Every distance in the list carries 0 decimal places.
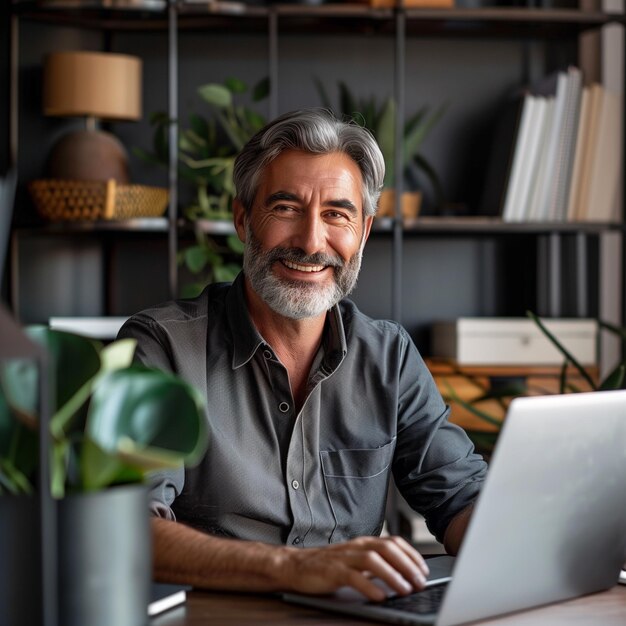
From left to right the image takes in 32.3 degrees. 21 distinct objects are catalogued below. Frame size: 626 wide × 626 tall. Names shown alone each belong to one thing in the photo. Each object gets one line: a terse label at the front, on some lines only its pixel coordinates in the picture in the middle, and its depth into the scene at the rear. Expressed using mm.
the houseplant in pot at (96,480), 817
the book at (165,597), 1129
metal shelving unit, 2992
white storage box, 3088
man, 1729
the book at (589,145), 3117
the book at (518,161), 3100
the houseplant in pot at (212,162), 3000
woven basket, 2951
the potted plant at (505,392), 2465
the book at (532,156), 3098
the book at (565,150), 3098
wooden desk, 1116
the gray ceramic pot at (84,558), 812
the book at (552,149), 3090
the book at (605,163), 3121
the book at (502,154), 3127
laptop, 1062
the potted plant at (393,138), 3102
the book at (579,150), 3107
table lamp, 2996
